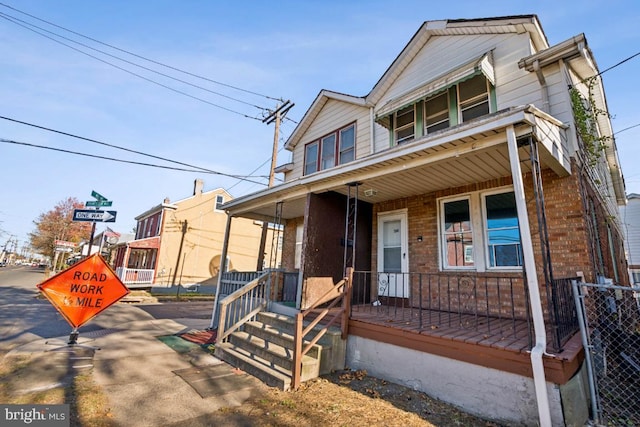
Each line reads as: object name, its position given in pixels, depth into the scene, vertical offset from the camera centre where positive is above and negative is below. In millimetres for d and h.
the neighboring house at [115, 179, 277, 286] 20922 +1956
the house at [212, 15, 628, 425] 3539 +1511
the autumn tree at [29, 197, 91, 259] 38000 +4670
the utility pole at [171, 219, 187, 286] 21219 +1342
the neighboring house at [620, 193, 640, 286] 16922 +3866
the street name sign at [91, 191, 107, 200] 6988 +1620
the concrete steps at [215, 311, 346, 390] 4504 -1357
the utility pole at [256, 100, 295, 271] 11877 +6510
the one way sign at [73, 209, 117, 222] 6863 +1151
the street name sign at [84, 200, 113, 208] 6941 +1451
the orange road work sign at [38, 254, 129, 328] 5613 -501
